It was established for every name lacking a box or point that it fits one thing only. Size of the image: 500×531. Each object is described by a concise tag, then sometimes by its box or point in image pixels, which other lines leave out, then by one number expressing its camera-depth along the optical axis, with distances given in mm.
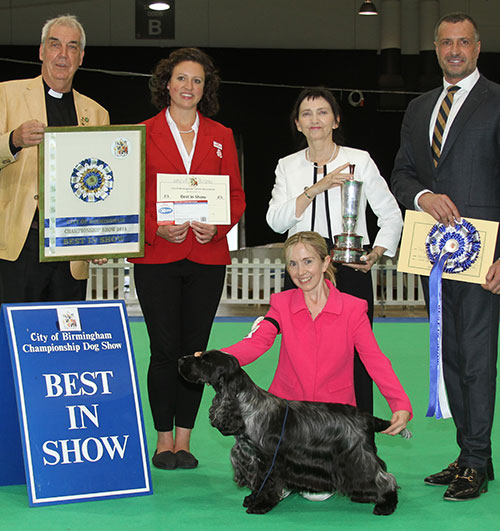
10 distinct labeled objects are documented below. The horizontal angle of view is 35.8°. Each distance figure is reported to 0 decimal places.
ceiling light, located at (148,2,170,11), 10867
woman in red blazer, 3143
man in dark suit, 2850
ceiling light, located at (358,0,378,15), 10984
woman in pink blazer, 2912
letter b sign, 10961
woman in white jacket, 3135
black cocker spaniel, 2635
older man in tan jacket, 2949
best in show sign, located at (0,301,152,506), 2742
